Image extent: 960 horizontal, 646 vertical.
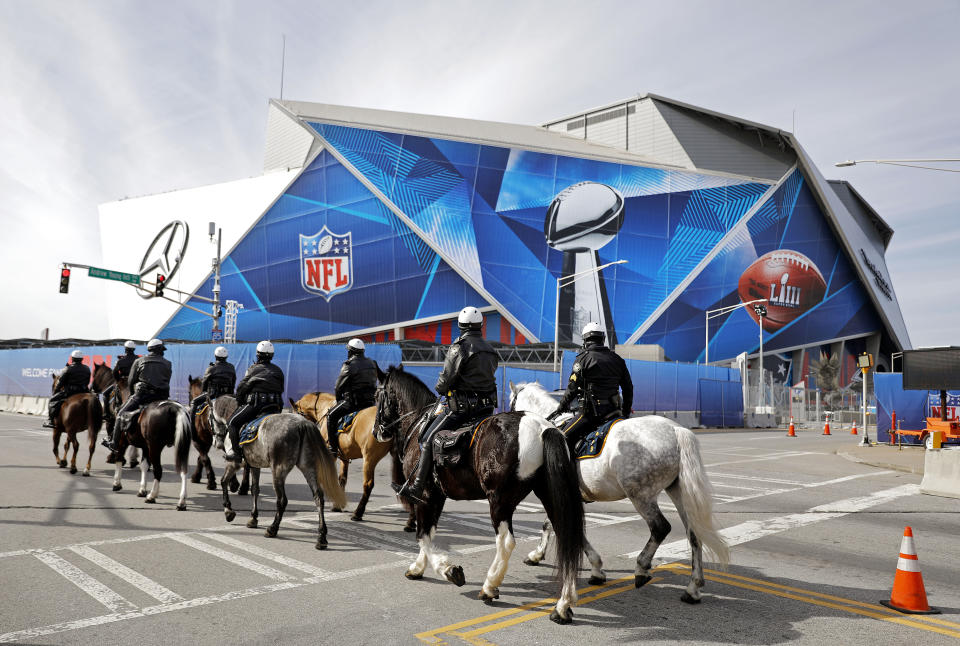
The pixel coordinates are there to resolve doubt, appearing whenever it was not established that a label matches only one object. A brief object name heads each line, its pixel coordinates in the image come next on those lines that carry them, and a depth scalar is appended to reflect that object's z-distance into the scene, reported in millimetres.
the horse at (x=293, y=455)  8547
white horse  6113
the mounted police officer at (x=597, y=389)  6988
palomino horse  9736
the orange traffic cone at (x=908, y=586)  5645
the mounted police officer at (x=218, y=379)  11656
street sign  37344
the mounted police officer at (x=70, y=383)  14641
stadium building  57469
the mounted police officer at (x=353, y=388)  10555
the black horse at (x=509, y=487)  5594
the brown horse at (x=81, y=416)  14039
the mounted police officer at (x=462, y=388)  6540
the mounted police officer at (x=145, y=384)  11609
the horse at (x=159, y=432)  10539
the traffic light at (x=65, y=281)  35469
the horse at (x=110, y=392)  13342
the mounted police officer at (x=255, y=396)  9266
